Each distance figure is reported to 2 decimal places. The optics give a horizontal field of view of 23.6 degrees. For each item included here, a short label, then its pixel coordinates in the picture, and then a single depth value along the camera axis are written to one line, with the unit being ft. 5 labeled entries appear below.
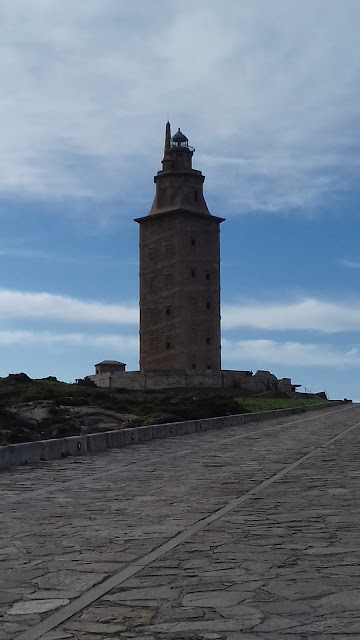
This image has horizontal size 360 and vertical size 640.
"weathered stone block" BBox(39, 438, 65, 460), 57.67
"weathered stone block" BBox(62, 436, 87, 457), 61.98
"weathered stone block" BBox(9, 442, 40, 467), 53.16
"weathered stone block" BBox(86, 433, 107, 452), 66.18
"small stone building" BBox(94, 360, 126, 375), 327.88
